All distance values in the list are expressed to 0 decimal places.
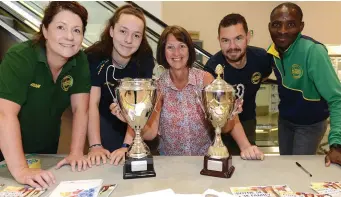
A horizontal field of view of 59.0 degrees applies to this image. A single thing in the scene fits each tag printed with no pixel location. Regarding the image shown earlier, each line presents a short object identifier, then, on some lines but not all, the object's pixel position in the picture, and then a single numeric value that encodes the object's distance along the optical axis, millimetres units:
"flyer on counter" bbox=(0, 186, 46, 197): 1220
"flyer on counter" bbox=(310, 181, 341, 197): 1208
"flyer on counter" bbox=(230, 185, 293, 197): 1190
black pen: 1404
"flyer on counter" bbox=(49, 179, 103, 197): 1206
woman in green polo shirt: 1369
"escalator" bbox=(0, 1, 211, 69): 3658
